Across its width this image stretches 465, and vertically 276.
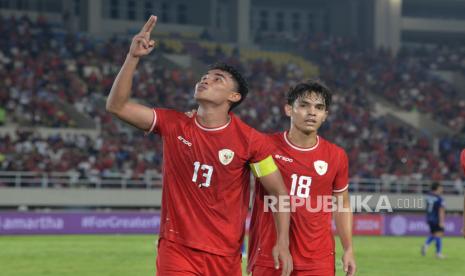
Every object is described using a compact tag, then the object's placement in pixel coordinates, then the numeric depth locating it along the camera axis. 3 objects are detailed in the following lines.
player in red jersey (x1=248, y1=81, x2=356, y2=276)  8.52
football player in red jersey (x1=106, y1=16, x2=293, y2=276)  7.42
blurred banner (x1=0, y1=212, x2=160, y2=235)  30.42
